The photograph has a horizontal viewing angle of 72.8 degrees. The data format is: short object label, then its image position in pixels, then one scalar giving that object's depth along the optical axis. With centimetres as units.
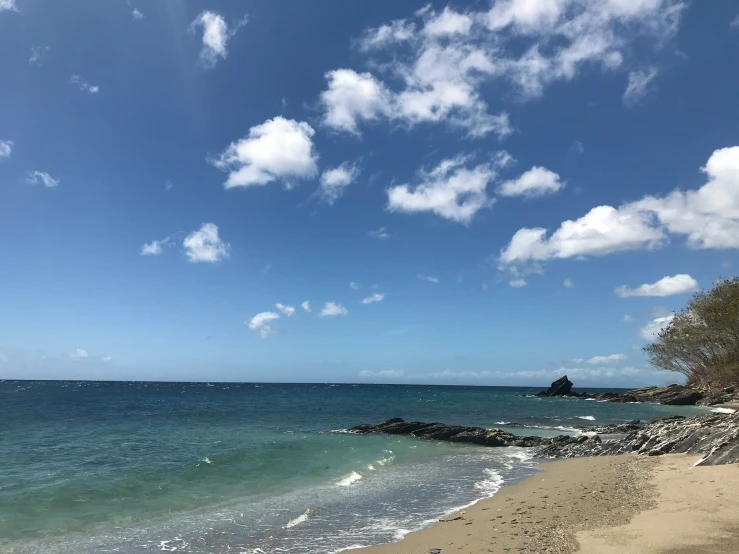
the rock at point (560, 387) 13300
